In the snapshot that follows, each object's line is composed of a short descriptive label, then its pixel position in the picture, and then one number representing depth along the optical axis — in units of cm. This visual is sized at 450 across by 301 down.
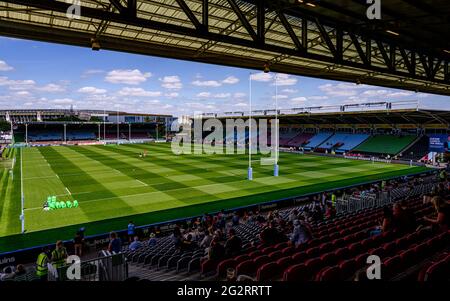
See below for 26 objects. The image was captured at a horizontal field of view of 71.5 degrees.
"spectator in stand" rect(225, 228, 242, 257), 794
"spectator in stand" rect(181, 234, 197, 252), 1057
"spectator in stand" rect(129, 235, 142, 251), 1242
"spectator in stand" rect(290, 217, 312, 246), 846
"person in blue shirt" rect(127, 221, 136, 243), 1487
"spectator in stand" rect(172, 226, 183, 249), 1058
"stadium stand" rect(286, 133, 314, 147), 7094
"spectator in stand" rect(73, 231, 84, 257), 1287
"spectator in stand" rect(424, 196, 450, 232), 764
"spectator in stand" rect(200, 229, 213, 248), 1048
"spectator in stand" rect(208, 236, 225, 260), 744
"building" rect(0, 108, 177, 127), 13925
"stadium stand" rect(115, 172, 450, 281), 563
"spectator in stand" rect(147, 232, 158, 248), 1290
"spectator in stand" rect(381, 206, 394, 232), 810
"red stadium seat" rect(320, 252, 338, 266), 624
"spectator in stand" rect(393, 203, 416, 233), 816
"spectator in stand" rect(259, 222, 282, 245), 903
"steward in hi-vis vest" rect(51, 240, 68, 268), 948
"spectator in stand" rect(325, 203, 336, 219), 1483
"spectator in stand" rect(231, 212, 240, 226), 1630
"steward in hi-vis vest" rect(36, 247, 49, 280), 934
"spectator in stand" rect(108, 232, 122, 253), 1107
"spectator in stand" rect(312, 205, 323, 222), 1421
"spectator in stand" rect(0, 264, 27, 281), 932
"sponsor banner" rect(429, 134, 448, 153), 4656
